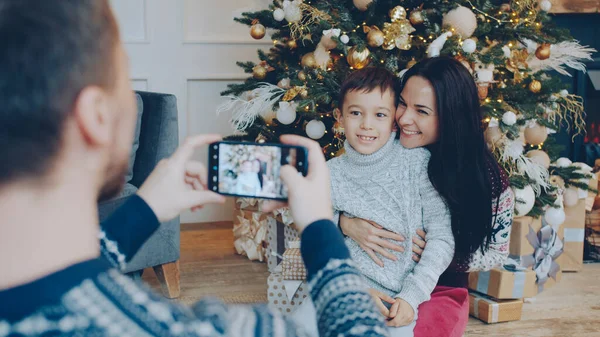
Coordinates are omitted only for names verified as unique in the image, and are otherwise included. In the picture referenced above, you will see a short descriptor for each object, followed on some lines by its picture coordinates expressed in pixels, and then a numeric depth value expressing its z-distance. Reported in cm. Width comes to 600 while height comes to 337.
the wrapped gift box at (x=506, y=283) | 225
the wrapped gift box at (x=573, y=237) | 271
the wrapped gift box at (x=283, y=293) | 197
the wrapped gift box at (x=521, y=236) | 243
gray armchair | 236
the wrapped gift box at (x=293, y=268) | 195
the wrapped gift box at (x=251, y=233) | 288
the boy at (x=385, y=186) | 159
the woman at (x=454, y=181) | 161
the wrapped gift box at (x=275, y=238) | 265
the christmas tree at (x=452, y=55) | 228
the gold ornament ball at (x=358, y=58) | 224
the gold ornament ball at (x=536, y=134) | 240
